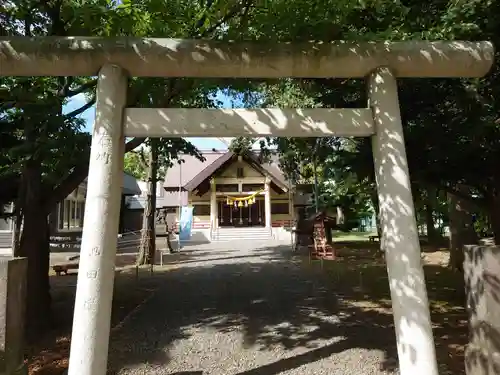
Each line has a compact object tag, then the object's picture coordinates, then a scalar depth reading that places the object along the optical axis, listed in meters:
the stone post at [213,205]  28.65
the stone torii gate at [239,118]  3.72
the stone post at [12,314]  3.72
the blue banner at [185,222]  21.73
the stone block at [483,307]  3.62
